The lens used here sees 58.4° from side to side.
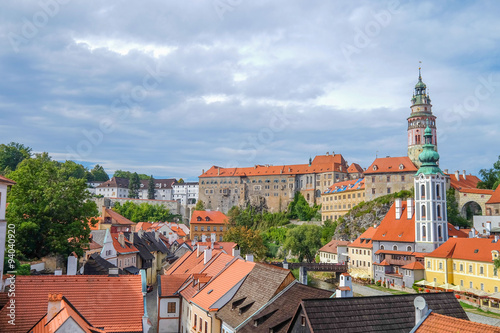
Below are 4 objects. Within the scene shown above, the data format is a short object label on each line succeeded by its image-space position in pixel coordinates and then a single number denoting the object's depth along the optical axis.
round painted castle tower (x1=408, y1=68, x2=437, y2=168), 99.81
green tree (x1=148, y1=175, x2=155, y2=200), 155.98
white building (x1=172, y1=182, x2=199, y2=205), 162.00
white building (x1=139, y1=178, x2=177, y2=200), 159.50
